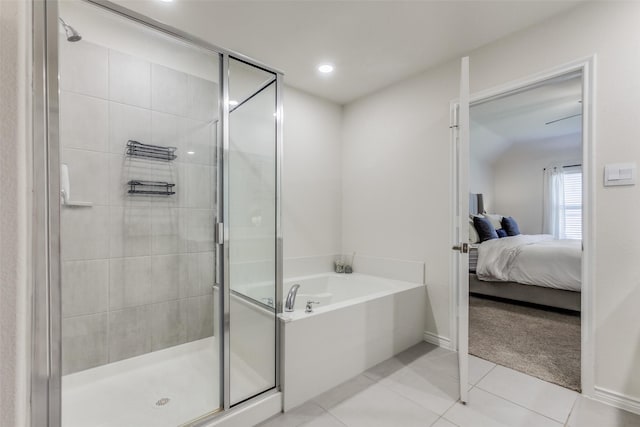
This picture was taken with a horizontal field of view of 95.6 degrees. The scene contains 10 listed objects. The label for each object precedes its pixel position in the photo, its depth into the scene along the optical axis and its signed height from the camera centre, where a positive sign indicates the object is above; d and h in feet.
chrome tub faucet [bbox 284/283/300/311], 6.29 -1.97
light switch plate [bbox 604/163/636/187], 5.33 +0.71
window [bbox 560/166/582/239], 17.43 +0.45
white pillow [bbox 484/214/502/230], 16.47 -0.51
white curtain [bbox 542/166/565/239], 17.90 +0.46
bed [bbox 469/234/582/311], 10.59 -2.36
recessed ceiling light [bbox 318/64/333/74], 8.33 +4.16
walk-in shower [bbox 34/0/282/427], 5.39 -0.30
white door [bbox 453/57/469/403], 5.55 -0.26
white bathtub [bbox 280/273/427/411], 5.61 -2.81
